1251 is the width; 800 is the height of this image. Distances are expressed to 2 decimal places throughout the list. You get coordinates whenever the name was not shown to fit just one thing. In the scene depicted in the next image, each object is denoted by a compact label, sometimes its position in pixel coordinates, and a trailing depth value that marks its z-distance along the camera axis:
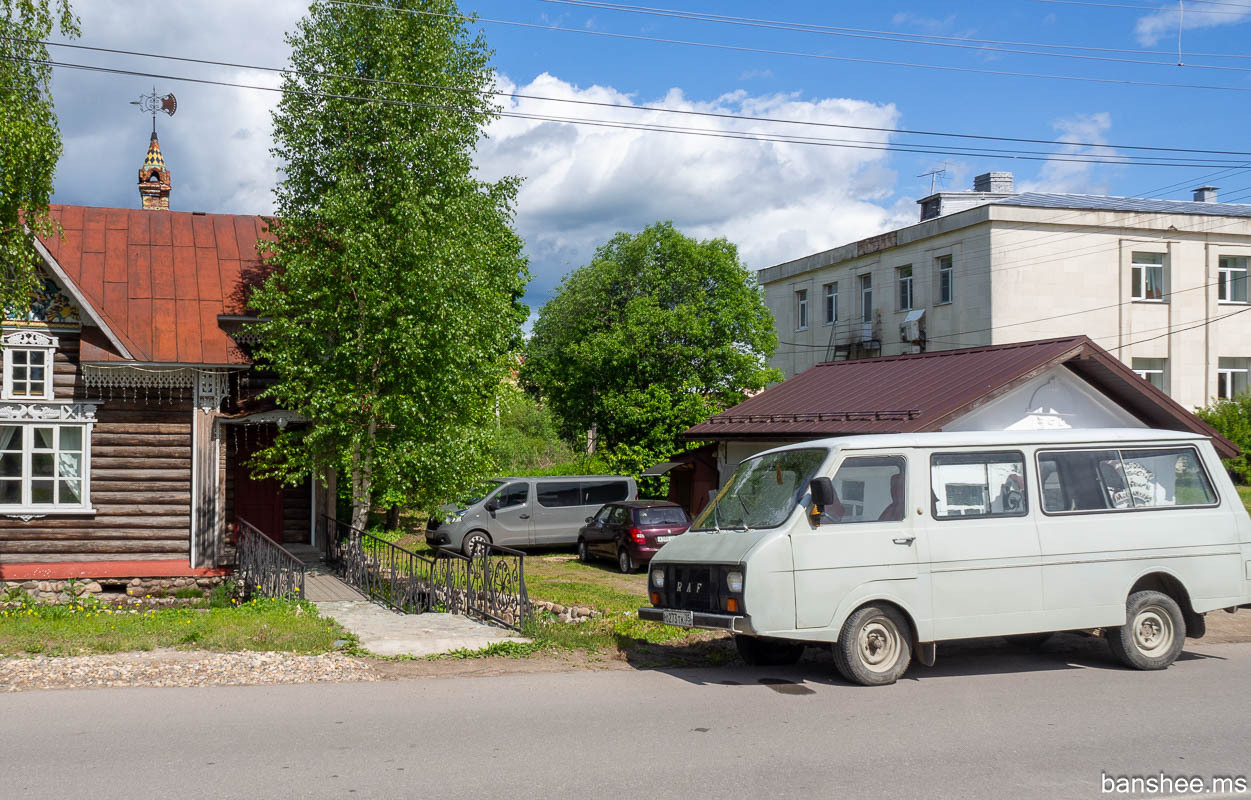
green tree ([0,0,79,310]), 12.45
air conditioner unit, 39.00
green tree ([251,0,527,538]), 16.42
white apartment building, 36.22
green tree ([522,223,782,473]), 32.22
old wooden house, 17.64
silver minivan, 24.30
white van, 9.26
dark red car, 21.64
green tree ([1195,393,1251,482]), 34.31
